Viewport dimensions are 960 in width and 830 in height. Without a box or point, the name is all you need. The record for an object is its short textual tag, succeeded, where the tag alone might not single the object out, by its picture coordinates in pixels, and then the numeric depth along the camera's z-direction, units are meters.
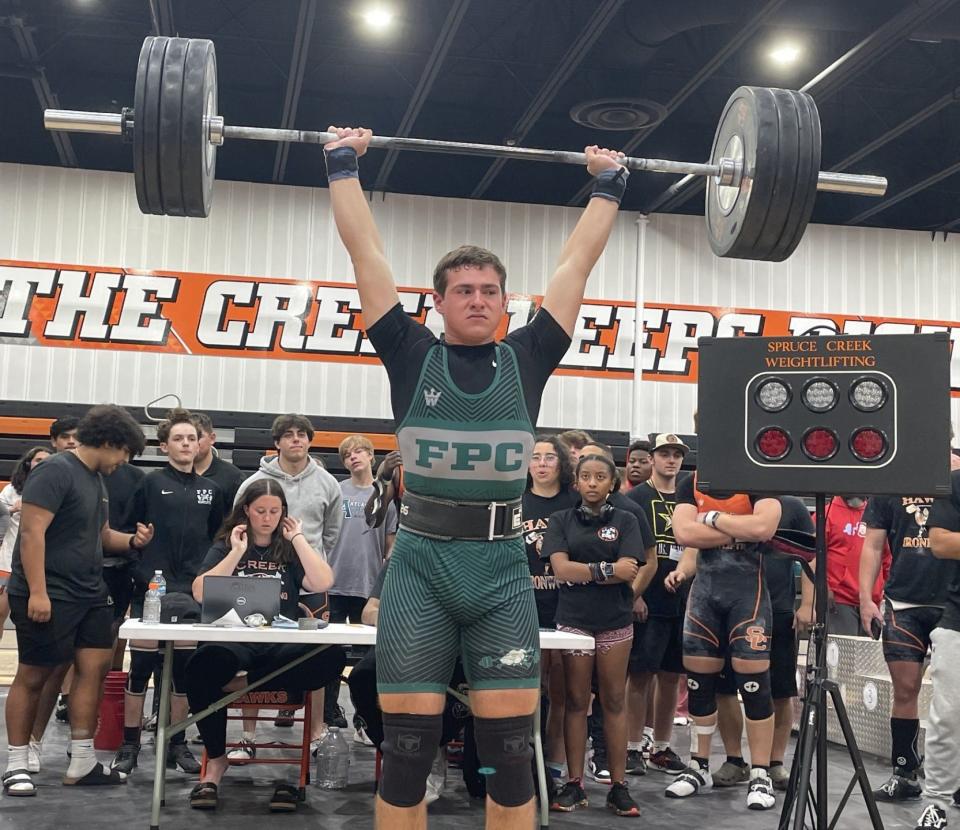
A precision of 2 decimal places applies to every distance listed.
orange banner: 9.70
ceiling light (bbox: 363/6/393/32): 7.44
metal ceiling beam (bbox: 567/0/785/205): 7.09
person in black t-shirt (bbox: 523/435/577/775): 4.61
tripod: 2.84
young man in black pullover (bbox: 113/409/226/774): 4.56
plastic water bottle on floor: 4.35
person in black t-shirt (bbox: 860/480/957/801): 4.21
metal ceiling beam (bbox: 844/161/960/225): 9.47
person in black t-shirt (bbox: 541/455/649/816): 4.13
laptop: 3.86
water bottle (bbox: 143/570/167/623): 4.12
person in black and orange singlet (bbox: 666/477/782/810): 4.24
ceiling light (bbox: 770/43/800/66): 7.64
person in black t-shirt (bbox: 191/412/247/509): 5.07
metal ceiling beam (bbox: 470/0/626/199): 7.07
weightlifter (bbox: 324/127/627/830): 2.26
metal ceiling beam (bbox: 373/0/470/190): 7.27
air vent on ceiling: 8.13
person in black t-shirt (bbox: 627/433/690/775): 4.83
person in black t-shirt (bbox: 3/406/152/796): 3.96
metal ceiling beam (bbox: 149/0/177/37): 7.24
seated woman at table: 3.99
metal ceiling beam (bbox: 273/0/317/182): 7.32
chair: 4.10
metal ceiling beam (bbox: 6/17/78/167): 7.43
